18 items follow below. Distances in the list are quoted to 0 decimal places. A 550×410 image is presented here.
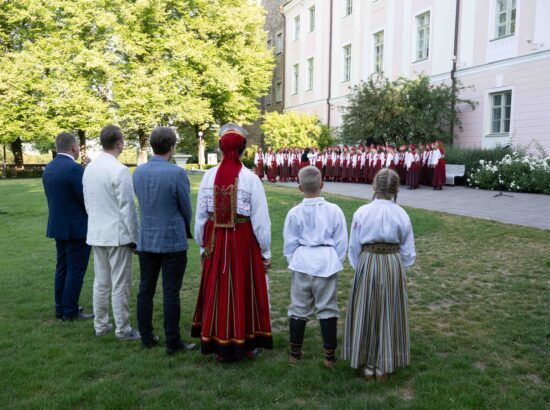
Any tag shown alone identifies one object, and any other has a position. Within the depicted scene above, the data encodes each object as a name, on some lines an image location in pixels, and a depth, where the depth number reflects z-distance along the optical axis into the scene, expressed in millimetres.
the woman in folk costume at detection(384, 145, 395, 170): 18344
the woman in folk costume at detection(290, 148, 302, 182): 23609
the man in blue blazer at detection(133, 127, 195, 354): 3844
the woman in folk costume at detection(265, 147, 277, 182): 24031
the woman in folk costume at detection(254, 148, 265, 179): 25359
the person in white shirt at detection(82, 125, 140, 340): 4191
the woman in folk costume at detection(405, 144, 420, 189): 17281
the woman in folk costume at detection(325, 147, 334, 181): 22347
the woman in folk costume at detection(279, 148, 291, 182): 23891
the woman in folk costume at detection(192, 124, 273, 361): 3693
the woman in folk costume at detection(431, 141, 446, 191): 16625
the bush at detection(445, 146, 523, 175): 17047
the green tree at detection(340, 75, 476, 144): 19469
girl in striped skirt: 3449
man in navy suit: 4672
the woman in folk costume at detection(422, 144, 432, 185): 17406
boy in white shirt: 3646
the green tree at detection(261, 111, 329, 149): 27781
